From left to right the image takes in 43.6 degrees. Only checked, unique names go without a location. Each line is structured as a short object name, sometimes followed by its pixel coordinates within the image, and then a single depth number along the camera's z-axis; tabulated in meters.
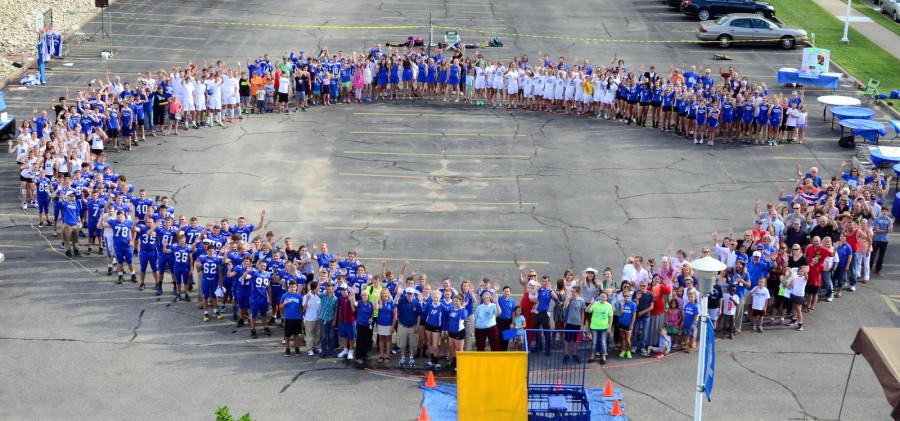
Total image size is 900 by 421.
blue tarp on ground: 18.56
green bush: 13.14
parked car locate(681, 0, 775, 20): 48.28
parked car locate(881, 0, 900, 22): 50.94
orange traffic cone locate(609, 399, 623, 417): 18.62
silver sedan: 44.91
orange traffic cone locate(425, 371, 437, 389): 19.62
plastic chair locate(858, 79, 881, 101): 38.66
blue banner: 15.94
